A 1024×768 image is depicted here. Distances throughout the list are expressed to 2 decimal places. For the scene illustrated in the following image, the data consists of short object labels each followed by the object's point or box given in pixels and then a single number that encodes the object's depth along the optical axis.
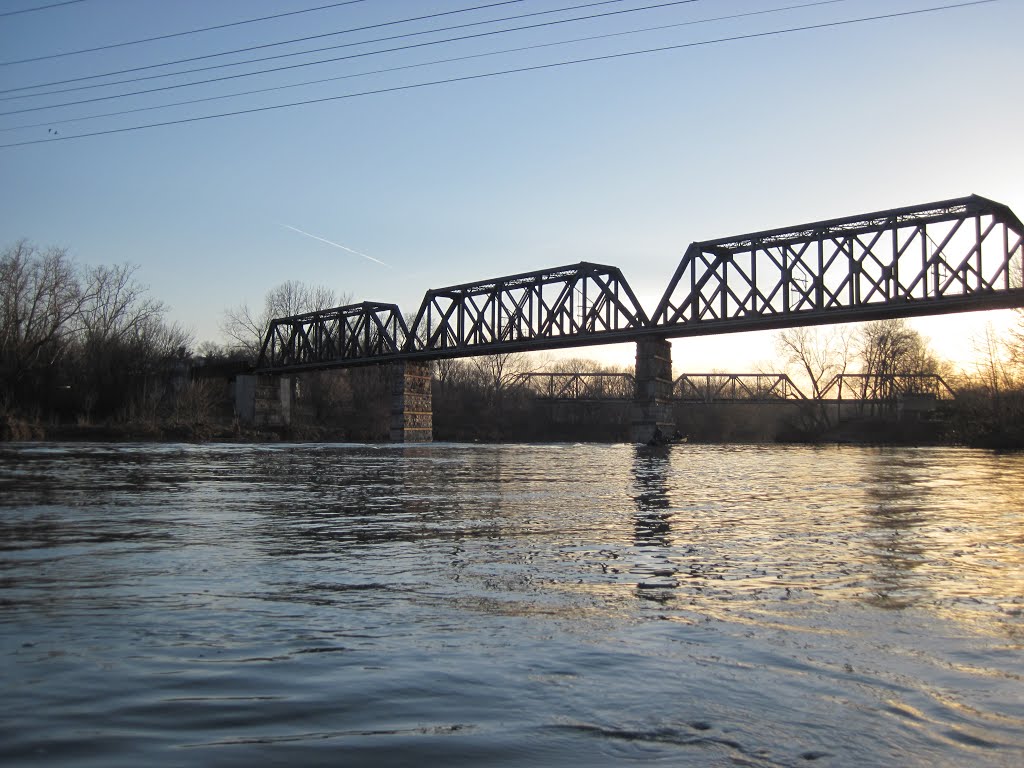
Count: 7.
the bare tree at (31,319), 57.09
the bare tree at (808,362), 93.25
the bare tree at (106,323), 65.88
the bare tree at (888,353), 93.75
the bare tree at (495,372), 127.18
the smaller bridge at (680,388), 118.94
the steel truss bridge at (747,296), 44.84
